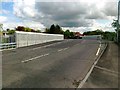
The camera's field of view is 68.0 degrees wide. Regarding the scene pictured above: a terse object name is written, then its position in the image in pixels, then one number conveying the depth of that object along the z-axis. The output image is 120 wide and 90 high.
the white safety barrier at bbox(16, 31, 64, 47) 14.90
